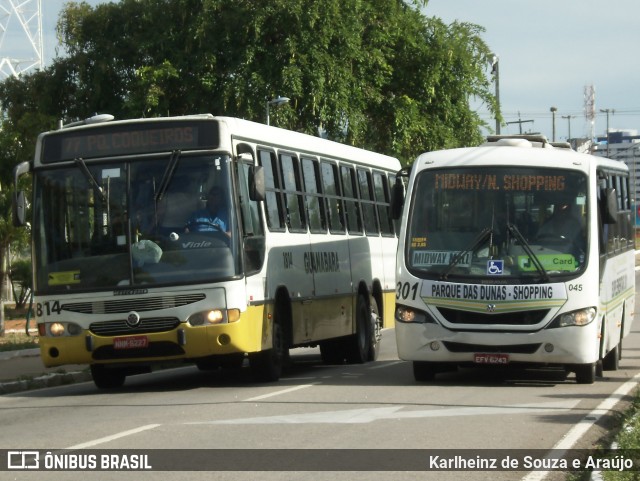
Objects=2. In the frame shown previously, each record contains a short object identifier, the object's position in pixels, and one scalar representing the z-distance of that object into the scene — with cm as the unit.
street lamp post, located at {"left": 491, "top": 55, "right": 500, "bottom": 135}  4075
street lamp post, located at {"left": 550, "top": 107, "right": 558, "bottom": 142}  9010
